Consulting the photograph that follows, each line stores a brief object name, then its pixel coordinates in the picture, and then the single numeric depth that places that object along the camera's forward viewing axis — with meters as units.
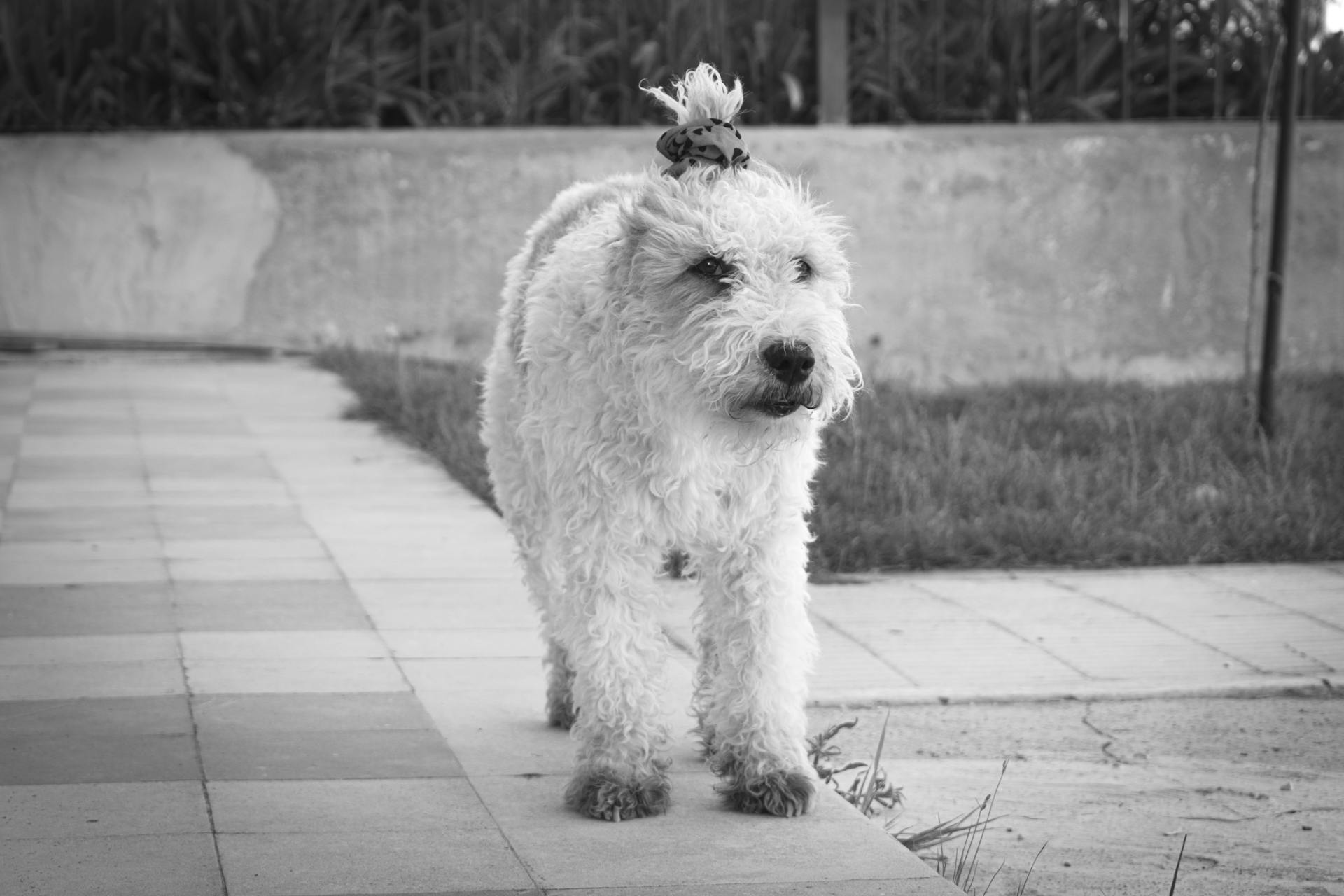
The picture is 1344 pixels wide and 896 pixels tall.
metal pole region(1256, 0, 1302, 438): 9.14
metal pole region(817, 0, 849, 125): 12.13
